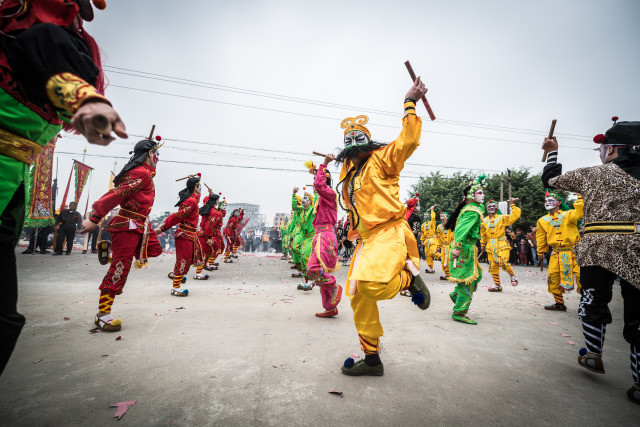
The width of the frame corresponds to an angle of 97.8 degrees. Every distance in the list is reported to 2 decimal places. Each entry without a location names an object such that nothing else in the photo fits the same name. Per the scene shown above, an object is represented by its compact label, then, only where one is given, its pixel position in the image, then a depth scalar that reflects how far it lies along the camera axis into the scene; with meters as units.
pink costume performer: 4.03
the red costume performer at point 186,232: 5.11
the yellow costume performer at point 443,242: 8.80
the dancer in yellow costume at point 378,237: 2.16
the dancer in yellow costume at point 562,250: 5.09
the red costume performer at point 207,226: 7.61
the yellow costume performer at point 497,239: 7.42
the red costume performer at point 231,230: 11.72
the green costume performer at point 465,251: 4.13
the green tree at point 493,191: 20.89
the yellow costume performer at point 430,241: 11.13
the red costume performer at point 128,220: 3.12
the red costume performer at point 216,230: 8.34
